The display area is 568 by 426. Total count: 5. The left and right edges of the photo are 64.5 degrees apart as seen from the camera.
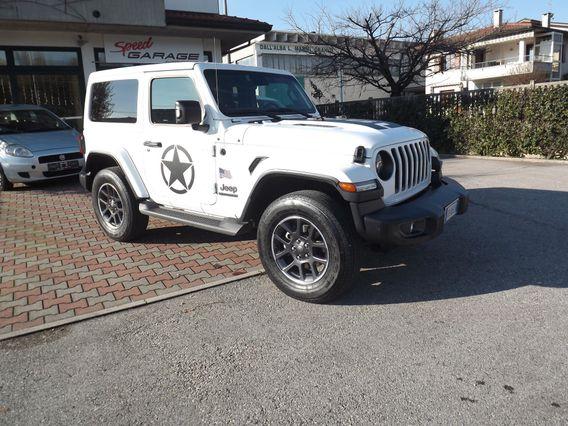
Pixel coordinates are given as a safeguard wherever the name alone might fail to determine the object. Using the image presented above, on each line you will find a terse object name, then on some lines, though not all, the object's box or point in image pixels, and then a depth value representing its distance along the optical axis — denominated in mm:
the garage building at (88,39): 11750
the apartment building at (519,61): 40406
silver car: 8586
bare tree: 15984
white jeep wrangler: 3445
